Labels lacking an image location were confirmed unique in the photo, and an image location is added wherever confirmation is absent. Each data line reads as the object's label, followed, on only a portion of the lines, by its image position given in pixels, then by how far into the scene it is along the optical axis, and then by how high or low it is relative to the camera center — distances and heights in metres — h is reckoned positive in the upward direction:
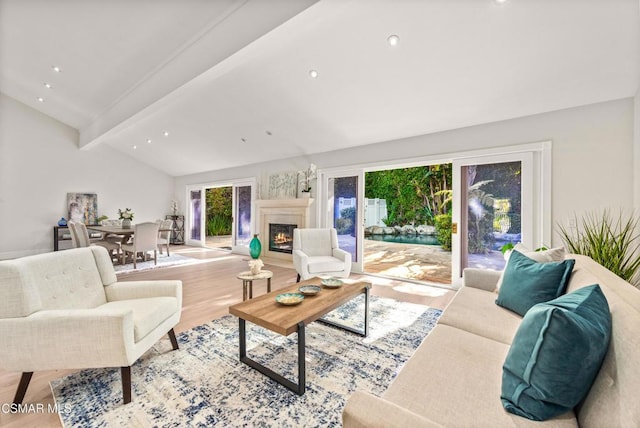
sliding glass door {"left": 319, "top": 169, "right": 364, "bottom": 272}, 4.96 +0.13
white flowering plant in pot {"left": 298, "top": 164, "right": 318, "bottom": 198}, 5.50 +0.72
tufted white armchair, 1.47 -0.65
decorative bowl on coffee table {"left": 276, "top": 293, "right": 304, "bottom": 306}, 1.97 -0.64
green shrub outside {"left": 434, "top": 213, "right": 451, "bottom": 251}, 6.45 -0.39
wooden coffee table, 1.67 -0.67
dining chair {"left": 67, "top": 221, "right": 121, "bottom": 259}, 5.21 -0.50
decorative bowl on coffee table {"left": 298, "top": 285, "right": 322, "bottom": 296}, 2.20 -0.63
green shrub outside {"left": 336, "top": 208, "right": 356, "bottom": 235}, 5.07 -0.16
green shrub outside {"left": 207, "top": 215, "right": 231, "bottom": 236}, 10.79 -0.46
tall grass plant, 2.29 -0.26
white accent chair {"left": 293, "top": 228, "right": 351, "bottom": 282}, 3.74 -0.63
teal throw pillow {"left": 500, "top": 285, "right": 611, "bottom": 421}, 0.83 -0.46
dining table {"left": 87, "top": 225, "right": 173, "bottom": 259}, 5.37 -0.34
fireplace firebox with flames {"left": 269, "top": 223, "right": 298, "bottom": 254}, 5.96 -0.54
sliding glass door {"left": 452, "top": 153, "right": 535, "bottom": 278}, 3.43 +0.08
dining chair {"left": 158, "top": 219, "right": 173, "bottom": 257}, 6.07 -0.36
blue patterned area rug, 1.48 -1.11
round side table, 2.67 -0.63
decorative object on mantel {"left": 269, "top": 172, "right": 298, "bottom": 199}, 5.92 +0.65
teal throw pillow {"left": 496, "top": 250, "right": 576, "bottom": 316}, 1.63 -0.44
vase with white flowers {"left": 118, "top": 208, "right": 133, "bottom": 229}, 6.01 -0.14
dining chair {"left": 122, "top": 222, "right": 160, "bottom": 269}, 5.18 -0.51
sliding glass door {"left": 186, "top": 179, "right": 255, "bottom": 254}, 7.12 -0.03
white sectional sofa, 0.75 -0.69
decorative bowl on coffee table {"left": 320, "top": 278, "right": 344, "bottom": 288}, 2.43 -0.63
